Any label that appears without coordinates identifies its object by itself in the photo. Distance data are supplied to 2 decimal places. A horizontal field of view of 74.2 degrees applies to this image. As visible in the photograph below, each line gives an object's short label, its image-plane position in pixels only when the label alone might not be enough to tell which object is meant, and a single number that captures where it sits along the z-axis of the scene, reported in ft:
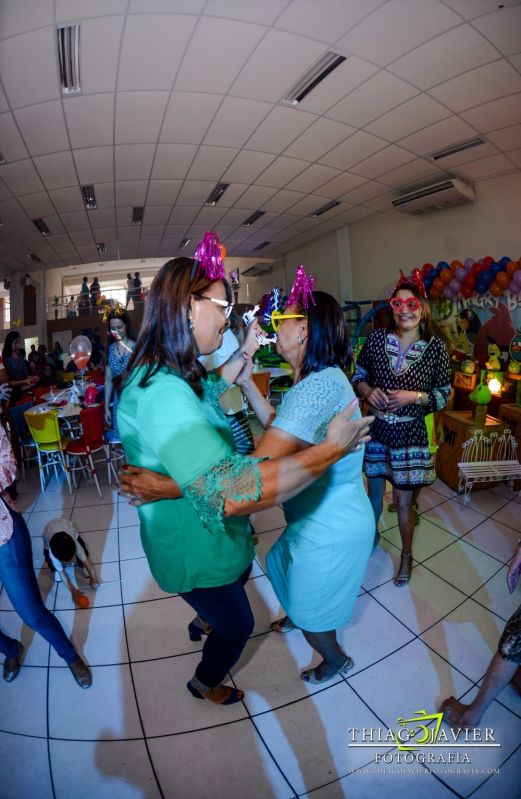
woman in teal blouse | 2.40
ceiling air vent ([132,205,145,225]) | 19.96
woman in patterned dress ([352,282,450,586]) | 6.48
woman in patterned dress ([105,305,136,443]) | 11.89
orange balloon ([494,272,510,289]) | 15.20
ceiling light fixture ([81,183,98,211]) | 16.74
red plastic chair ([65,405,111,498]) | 11.43
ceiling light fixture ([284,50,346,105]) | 10.00
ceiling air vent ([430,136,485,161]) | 14.41
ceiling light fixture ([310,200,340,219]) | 21.54
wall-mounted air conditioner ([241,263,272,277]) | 39.09
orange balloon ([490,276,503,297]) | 15.61
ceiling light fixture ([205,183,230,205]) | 17.77
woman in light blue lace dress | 3.84
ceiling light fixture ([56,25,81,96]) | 8.57
